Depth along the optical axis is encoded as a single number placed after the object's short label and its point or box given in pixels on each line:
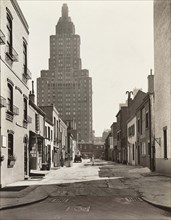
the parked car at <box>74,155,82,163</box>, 77.81
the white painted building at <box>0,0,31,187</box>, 17.77
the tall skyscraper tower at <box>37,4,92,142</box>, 175.00
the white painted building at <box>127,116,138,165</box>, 49.38
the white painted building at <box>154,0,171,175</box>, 25.56
